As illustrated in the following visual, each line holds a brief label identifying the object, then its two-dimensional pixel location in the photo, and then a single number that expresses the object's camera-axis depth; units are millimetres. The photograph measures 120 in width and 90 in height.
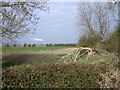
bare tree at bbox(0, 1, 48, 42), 5285
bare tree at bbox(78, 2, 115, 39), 16836
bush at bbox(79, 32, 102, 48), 15162
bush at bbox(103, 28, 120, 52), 10704
